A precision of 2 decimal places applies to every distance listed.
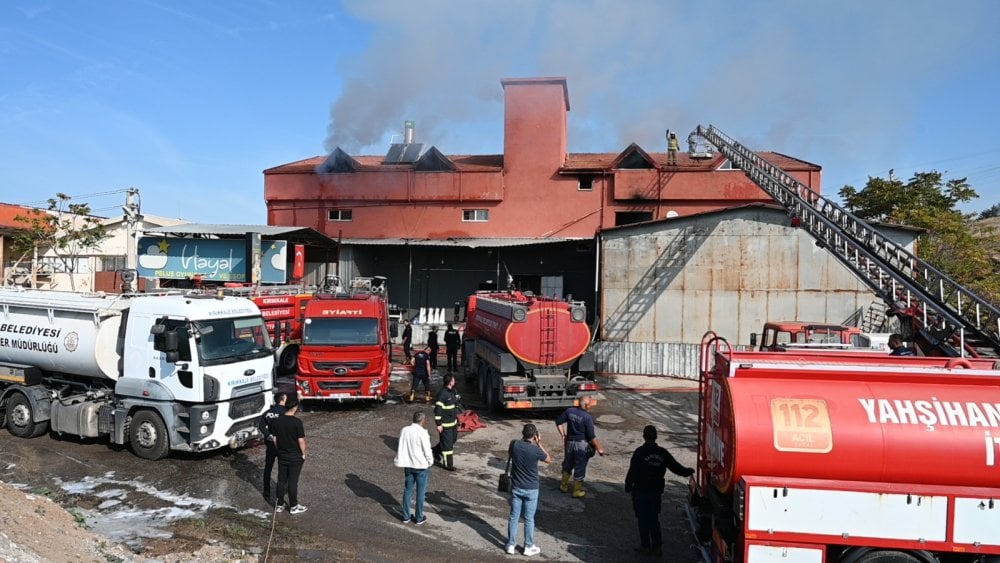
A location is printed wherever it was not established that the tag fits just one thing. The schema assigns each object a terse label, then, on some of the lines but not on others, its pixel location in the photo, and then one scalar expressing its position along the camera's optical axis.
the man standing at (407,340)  22.81
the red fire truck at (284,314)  19.47
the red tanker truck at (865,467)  5.79
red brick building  31.08
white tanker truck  10.89
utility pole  20.66
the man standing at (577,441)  9.65
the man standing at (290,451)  8.71
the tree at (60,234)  30.66
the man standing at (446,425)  11.03
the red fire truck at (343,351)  14.72
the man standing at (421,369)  15.89
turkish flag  29.63
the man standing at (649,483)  7.64
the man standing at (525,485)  7.56
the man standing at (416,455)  8.29
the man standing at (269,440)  9.01
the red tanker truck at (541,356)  14.72
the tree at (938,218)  28.70
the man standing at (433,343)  21.27
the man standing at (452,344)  21.28
